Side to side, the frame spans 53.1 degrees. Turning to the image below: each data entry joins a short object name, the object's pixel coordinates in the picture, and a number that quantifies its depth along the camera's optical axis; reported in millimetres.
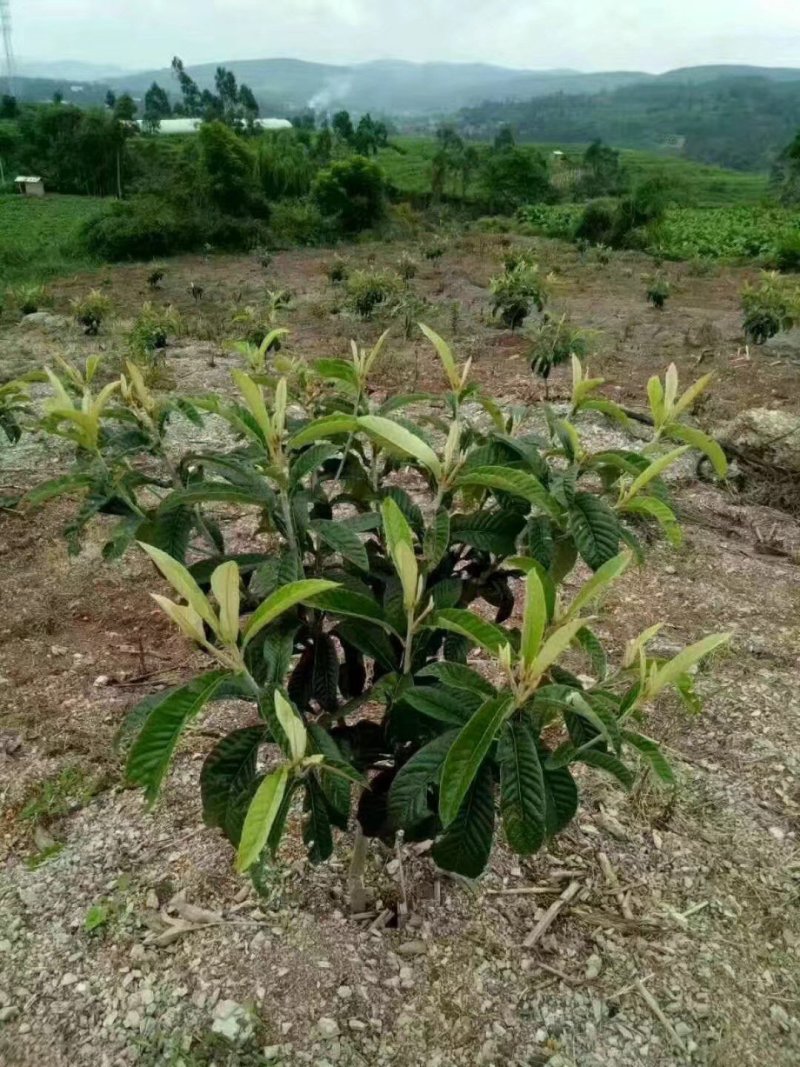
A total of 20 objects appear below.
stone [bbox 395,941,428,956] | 1904
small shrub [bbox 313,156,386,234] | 21219
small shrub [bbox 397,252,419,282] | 13914
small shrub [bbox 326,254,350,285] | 13547
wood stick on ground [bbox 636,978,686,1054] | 1758
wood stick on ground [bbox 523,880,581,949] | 1935
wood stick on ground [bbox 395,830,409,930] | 1967
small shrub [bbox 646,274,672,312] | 11188
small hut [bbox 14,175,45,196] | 28469
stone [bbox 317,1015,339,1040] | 1726
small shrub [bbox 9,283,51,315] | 10891
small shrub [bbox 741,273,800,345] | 8844
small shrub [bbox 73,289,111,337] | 9398
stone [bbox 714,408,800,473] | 5297
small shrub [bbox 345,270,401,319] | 10477
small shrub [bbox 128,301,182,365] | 7859
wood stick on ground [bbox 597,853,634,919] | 2035
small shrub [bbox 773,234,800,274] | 15531
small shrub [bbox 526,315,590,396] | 6855
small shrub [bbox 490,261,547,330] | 9500
